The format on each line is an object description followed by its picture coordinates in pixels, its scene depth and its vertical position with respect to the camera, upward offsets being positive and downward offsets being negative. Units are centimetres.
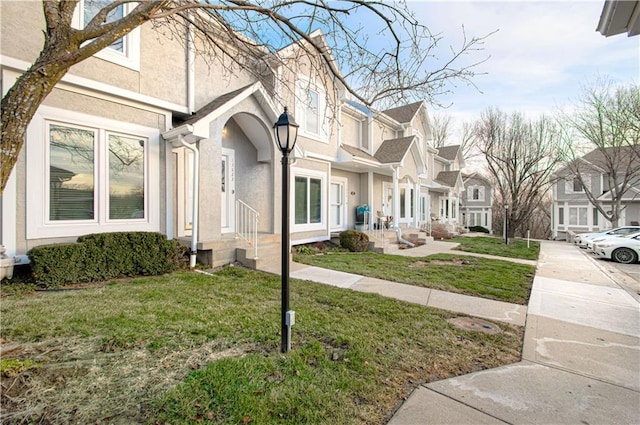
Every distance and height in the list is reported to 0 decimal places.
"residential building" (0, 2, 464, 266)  565 +150
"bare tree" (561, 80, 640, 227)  1712 +523
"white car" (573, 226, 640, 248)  1627 -127
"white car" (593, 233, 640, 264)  1292 -171
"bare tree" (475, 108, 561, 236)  2548 +498
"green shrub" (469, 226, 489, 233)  3288 -210
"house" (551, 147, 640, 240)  2562 +92
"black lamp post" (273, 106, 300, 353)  349 +6
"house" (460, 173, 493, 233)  3823 +117
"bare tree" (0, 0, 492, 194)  481 +300
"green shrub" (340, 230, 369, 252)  1245 -129
